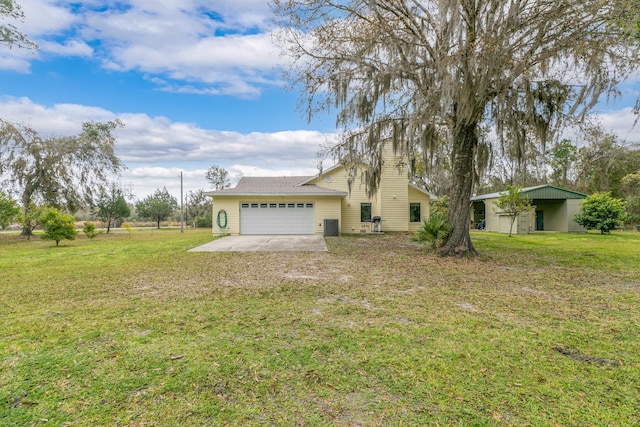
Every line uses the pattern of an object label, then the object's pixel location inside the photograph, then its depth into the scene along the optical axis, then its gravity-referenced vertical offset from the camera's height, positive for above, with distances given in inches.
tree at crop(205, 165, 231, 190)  1542.8 +202.7
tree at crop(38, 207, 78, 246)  523.8 -13.7
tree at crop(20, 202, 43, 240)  626.3 +1.8
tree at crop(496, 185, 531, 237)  629.9 +30.8
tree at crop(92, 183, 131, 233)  1009.0 +36.3
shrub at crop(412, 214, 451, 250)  379.2 -18.3
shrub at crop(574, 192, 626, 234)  669.3 +8.7
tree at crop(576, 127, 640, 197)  972.6 +144.9
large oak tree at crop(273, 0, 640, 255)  264.5 +142.2
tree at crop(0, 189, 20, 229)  583.2 +13.2
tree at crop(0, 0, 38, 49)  386.9 +234.2
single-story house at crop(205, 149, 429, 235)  655.8 +23.4
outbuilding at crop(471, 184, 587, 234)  749.9 +10.2
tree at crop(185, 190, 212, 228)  1515.7 +62.6
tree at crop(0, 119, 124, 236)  714.2 +133.5
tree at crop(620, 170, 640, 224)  851.4 +68.5
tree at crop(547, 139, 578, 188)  1156.5 +193.4
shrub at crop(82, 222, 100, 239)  637.9 -26.9
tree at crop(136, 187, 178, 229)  1391.5 +44.4
